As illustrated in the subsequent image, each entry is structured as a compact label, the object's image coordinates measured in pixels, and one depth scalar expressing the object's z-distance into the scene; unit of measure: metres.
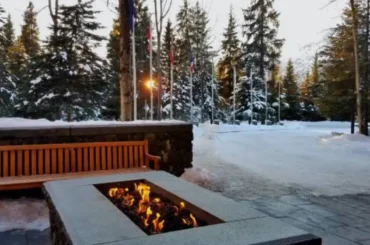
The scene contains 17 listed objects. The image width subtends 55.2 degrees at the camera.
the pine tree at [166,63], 27.20
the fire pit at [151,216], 1.81
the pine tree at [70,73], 17.12
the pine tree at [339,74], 15.74
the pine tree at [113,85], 21.83
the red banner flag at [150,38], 11.31
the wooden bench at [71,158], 4.54
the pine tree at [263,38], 29.44
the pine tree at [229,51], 32.31
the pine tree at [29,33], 30.19
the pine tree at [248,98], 29.27
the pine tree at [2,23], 18.68
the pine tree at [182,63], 27.34
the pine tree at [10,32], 28.78
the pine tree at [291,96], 32.94
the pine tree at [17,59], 26.33
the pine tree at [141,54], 24.09
